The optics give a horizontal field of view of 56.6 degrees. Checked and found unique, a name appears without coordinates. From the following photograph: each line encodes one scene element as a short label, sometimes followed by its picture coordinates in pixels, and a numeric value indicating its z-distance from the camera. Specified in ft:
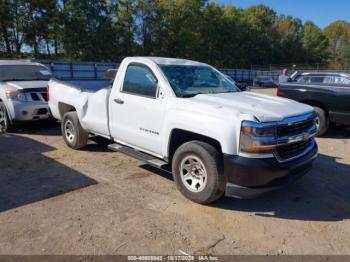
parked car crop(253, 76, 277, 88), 106.96
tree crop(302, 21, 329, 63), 270.83
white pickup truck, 12.20
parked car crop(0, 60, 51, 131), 24.95
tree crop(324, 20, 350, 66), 274.77
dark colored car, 26.61
